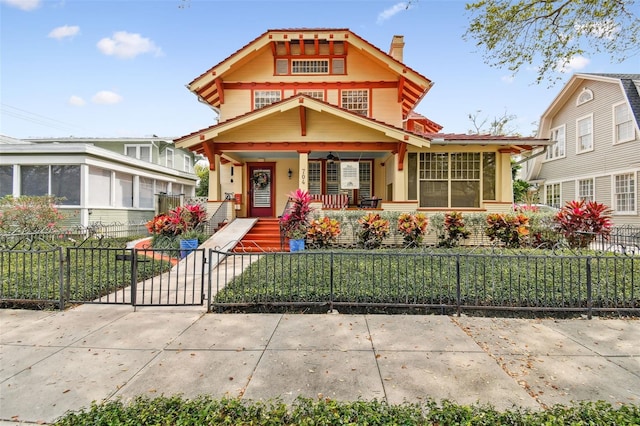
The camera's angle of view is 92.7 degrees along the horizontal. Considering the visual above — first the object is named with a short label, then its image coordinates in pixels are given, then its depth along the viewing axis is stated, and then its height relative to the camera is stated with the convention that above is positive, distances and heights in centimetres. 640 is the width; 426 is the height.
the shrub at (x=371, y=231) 1056 -60
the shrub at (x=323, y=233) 1003 -63
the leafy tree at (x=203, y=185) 3179 +311
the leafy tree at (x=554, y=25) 616 +403
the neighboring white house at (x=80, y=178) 1392 +169
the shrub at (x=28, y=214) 1193 -4
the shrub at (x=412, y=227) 1066 -46
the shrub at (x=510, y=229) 1055 -51
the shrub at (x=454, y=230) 1095 -57
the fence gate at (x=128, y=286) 542 -154
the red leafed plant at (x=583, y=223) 955 -28
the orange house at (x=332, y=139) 1184 +291
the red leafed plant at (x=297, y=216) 1022 -8
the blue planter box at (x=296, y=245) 977 -100
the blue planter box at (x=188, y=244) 1002 -101
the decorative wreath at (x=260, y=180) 1479 +164
